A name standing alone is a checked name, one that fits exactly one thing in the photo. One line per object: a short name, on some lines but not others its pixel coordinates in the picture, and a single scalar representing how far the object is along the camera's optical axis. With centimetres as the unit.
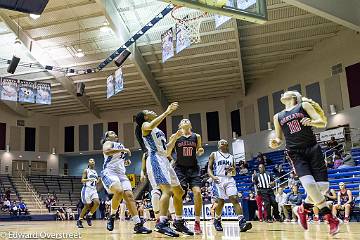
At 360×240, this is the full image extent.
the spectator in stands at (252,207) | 1542
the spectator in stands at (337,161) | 1574
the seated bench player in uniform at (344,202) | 1166
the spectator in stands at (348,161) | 1596
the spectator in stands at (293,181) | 1343
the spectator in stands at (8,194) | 2627
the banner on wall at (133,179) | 3067
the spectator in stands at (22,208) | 2521
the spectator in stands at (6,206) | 2502
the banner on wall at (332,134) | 1997
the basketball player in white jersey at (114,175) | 761
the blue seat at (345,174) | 1458
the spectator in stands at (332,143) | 1834
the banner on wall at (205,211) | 1488
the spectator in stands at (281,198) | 1365
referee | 1355
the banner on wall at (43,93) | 2055
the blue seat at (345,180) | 1410
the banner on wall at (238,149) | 2744
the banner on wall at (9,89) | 1986
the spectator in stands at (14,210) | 2477
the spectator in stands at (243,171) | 2141
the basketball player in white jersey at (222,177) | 746
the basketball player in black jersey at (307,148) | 509
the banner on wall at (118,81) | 1996
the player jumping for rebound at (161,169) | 568
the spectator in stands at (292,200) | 1238
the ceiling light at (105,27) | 1989
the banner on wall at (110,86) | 2070
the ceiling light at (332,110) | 2167
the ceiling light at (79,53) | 2214
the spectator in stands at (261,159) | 2084
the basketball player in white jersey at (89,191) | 1100
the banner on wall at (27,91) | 2016
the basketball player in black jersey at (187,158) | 689
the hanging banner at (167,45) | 1576
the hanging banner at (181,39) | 1469
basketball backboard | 878
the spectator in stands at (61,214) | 2529
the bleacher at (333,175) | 1408
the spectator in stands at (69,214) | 2592
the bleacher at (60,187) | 2936
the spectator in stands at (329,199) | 1148
